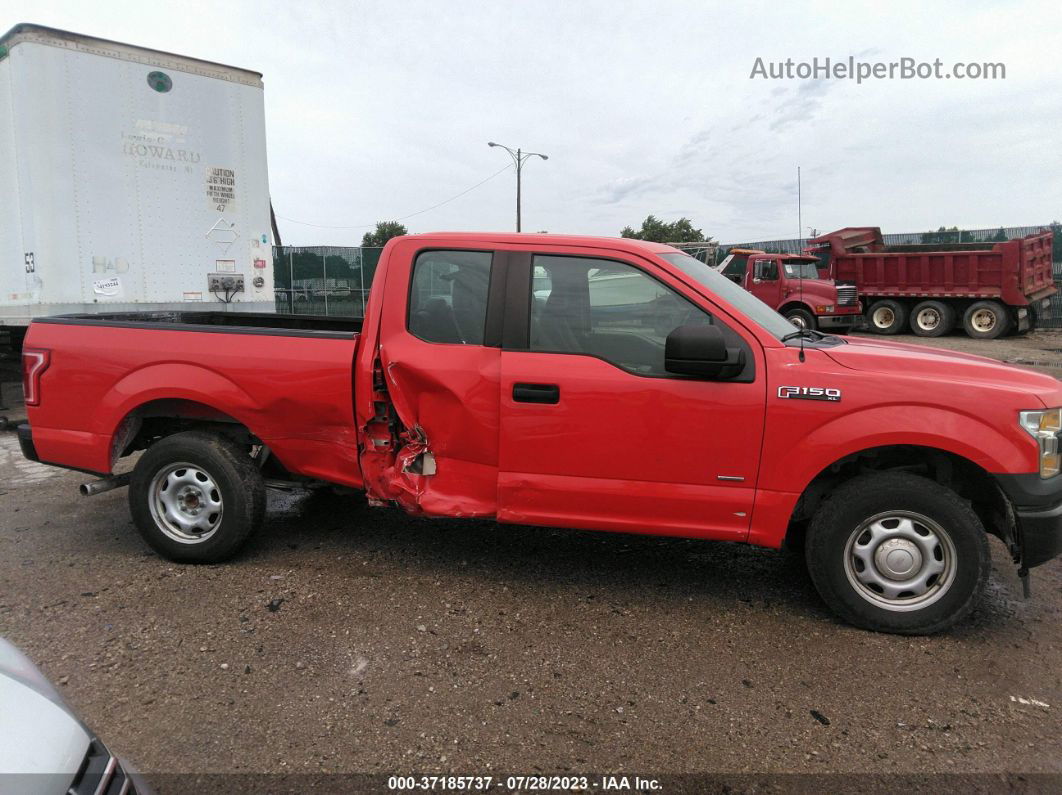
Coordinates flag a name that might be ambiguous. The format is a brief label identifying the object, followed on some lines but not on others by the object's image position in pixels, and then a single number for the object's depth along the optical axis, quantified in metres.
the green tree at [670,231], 56.56
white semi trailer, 7.28
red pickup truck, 3.26
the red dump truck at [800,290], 18.14
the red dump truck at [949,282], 17.75
